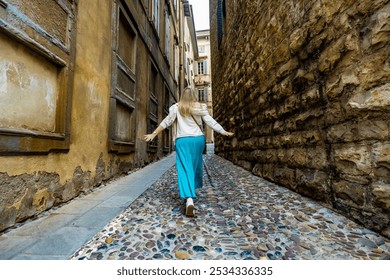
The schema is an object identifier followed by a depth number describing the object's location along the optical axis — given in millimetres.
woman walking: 2238
